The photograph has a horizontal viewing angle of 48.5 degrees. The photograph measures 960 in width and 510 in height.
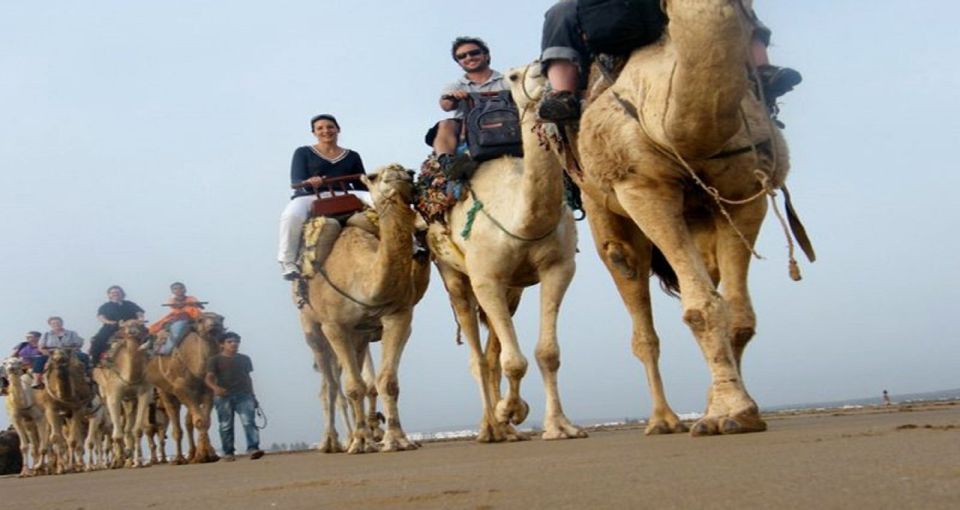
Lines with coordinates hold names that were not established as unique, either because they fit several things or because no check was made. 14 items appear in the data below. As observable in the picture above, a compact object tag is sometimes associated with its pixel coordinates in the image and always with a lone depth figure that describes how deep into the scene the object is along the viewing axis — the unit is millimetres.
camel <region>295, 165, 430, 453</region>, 10359
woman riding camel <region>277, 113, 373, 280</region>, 11781
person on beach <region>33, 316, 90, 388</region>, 20969
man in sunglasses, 10312
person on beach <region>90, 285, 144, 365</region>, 20172
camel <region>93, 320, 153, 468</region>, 18344
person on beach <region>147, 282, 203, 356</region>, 17219
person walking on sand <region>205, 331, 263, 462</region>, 15852
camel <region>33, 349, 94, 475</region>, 19906
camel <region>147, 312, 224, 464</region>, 16500
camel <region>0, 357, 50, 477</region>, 21328
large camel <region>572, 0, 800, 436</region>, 4965
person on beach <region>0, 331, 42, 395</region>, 22859
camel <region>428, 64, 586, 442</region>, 8156
